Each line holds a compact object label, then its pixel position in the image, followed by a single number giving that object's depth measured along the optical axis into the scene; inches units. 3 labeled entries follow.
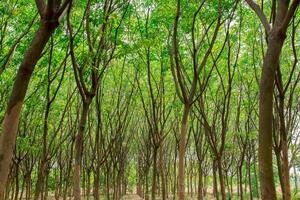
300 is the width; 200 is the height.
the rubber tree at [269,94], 180.5
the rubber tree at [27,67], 176.7
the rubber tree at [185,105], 409.4
